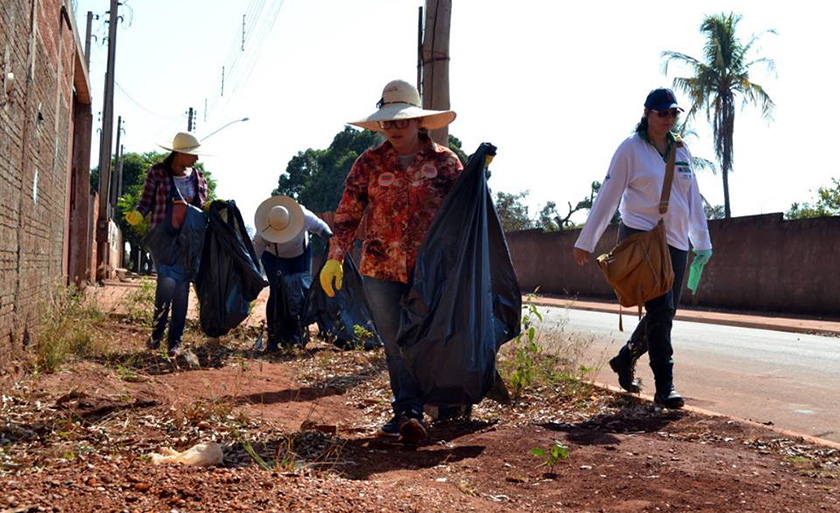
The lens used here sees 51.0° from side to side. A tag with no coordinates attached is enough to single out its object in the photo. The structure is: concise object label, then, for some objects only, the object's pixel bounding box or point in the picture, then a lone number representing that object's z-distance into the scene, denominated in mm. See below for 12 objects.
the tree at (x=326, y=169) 51875
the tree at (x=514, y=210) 47906
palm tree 27562
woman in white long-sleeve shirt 5176
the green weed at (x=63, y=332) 5543
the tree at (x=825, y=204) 24122
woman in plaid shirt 6934
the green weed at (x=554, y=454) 3574
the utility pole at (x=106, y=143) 23375
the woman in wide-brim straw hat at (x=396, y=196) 4527
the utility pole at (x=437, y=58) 7816
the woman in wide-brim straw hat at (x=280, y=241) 7957
